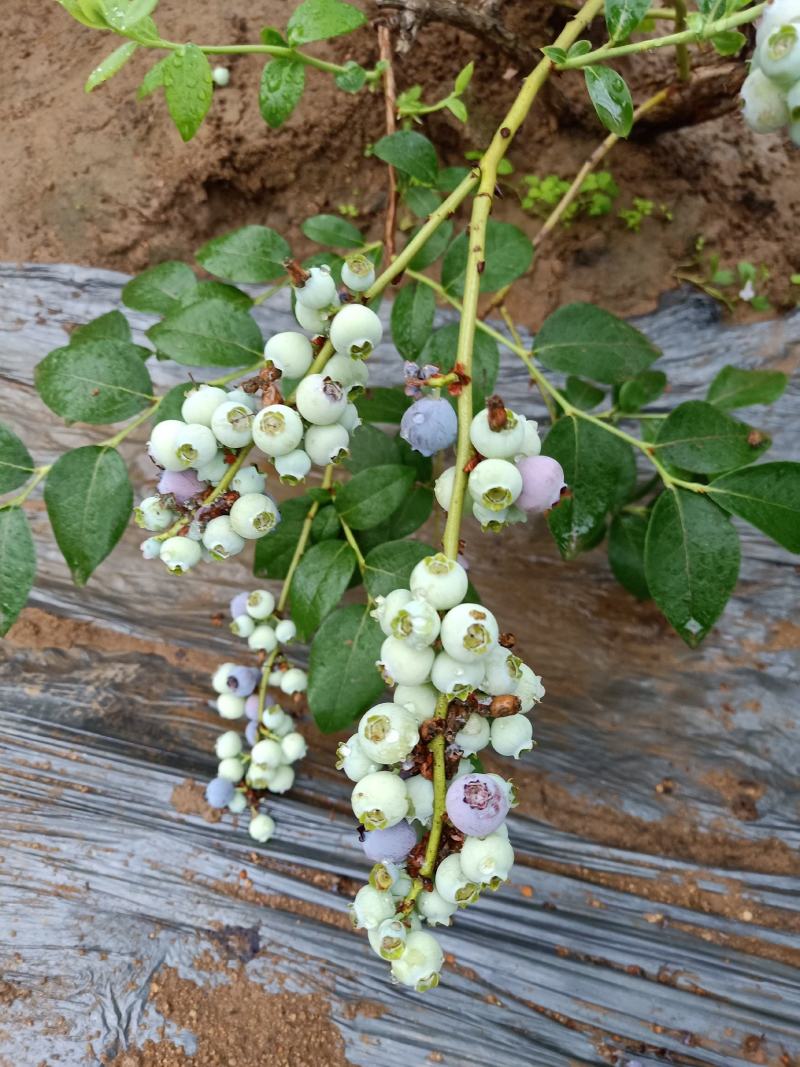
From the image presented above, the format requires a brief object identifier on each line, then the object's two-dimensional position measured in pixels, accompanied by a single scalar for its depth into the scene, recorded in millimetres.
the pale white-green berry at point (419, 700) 182
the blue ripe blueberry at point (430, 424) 213
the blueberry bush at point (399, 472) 182
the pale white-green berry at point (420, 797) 186
